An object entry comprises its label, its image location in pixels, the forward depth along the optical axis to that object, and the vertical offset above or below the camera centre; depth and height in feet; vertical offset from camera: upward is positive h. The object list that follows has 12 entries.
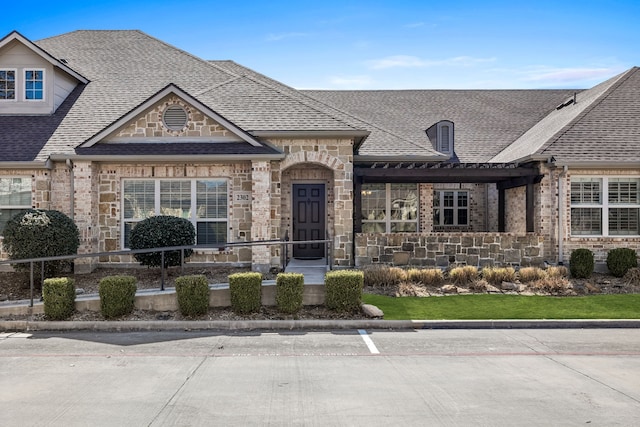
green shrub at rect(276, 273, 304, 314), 37.37 -5.54
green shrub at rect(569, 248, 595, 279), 48.44 -4.60
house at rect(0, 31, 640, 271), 49.83 +4.25
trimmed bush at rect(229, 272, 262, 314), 37.42 -5.61
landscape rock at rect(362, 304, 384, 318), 36.06 -6.72
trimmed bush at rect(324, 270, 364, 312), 37.40 -5.47
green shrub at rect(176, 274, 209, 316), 36.96 -5.74
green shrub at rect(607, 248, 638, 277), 49.44 -4.50
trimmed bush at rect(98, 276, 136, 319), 36.52 -5.61
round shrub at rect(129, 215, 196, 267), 44.42 -1.82
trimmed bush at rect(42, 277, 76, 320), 36.09 -5.70
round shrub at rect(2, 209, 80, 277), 42.96 -1.70
